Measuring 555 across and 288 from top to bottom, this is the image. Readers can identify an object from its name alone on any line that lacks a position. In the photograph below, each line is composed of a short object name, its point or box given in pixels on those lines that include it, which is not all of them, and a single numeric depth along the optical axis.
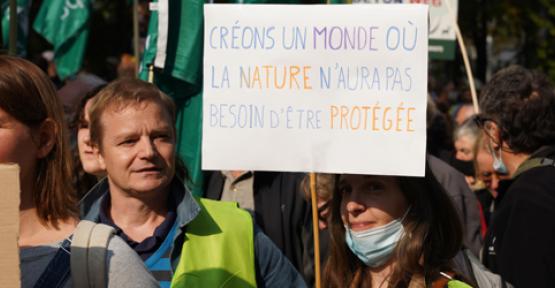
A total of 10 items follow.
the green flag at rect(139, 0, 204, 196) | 6.19
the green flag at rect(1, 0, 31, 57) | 8.11
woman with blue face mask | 3.74
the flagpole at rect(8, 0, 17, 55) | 5.55
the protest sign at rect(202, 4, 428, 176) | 3.90
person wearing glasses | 4.39
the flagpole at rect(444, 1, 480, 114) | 8.27
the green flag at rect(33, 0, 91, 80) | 10.74
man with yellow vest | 3.86
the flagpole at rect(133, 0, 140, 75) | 7.93
